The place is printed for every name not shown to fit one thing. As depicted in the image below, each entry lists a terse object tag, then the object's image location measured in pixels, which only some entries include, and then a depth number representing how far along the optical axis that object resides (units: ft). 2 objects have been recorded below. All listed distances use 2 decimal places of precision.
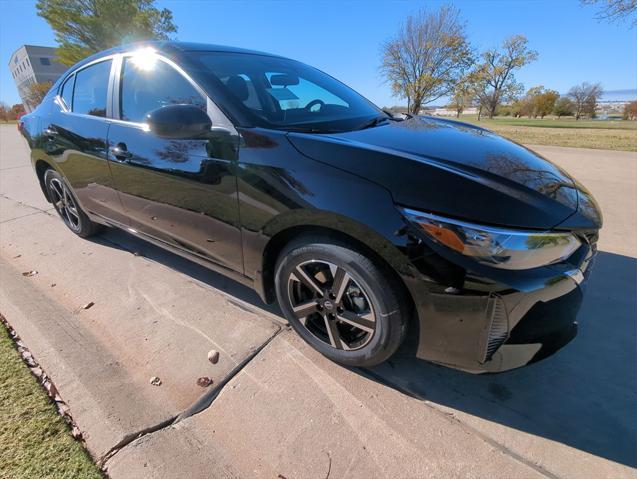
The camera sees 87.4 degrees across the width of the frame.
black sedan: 4.32
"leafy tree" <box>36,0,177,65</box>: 76.84
